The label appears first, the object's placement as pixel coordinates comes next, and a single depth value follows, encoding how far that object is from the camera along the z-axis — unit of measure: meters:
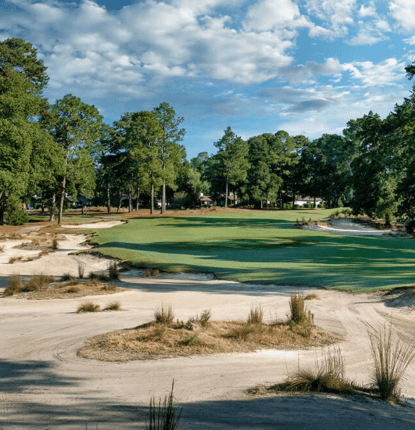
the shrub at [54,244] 25.28
